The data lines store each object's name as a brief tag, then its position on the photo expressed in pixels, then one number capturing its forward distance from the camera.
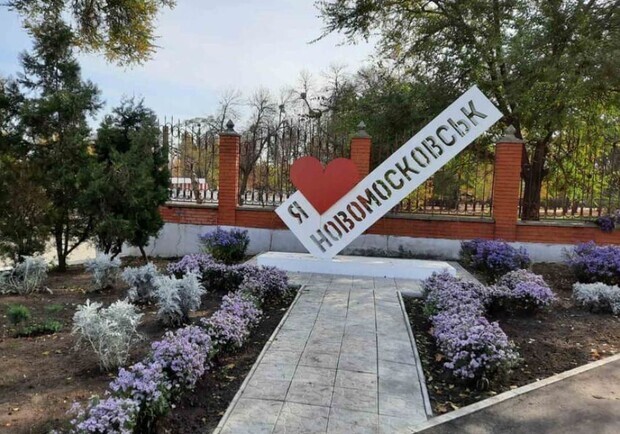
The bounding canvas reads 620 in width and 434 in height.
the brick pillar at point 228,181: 9.63
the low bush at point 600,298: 5.69
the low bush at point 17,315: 4.72
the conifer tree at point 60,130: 7.71
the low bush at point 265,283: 5.53
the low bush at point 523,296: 5.34
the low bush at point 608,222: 8.75
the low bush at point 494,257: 7.32
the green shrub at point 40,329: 4.49
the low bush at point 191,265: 6.32
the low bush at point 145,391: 2.69
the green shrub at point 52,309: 5.23
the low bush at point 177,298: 4.61
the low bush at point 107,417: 2.40
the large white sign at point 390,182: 7.27
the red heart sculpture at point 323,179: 7.45
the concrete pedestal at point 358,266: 7.42
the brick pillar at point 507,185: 8.88
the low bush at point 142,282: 5.59
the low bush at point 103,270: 6.19
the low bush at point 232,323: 3.91
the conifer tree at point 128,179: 7.70
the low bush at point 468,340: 3.53
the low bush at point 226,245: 8.34
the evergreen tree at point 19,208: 7.18
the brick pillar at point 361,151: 9.25
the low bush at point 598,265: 6.78
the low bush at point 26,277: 6.12
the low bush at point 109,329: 3.53
